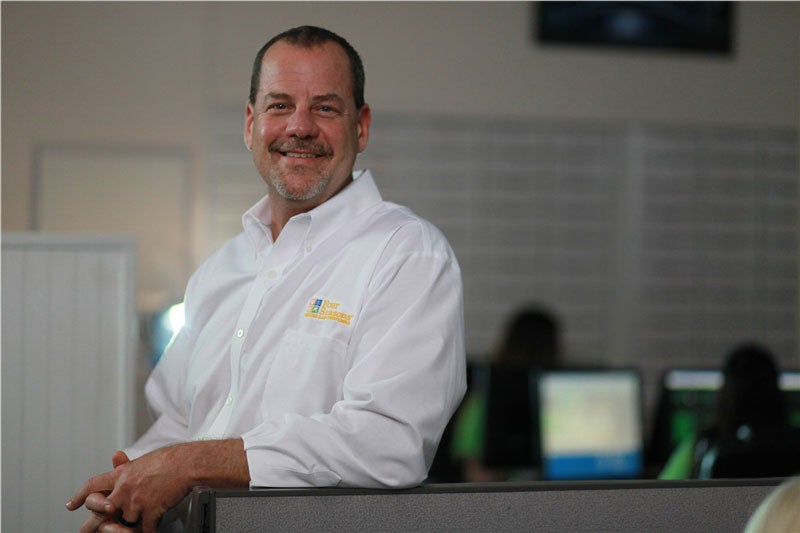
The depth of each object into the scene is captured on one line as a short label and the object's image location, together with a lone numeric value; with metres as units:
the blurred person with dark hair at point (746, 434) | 2.77
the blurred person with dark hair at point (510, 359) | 3.48
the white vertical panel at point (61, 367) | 2.09
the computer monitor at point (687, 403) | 3.54
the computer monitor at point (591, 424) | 3.34
